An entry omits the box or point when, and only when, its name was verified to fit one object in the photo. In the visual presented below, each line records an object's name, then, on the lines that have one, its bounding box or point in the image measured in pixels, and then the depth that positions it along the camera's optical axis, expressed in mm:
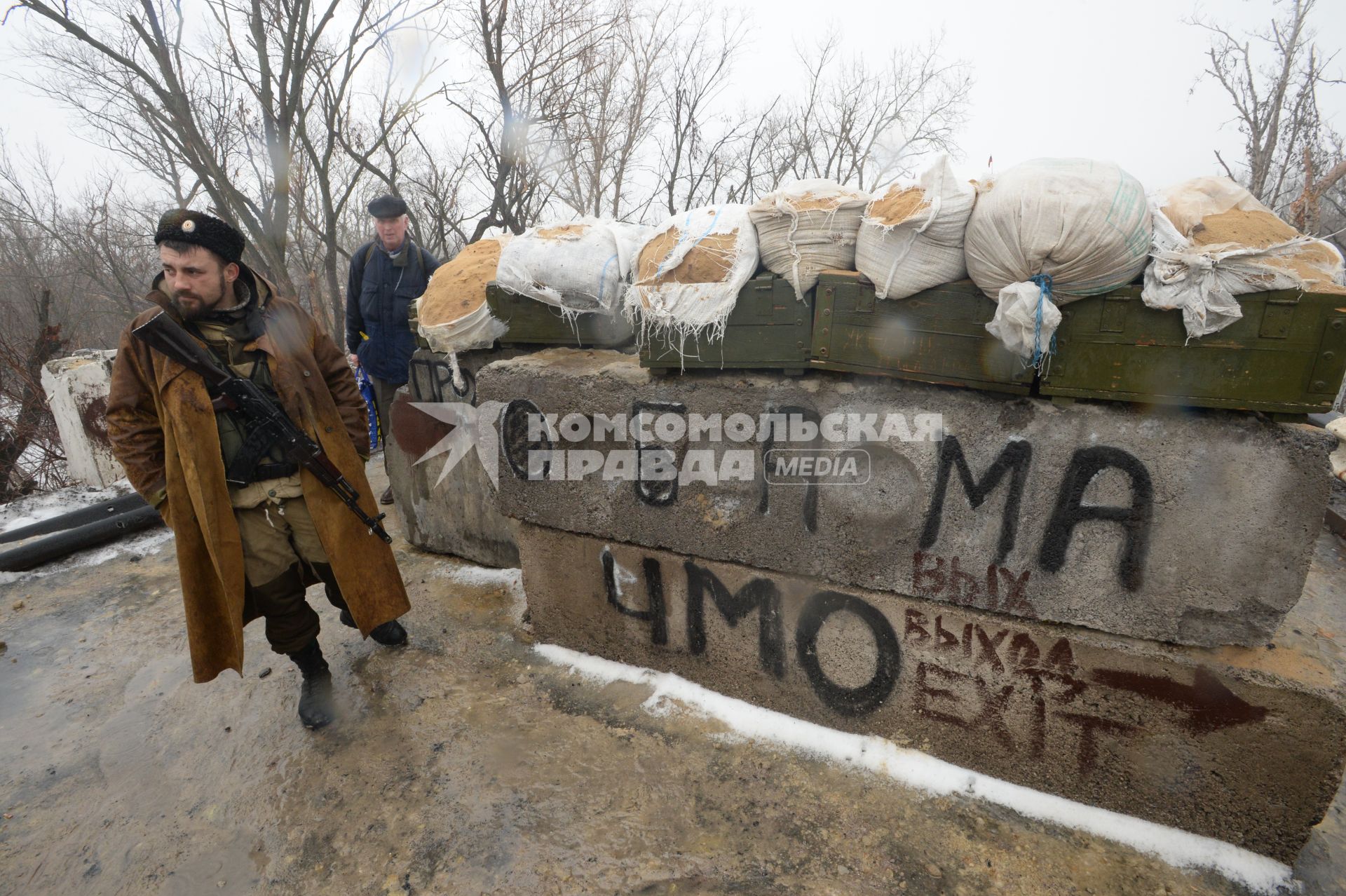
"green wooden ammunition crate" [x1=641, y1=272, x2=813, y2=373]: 2145
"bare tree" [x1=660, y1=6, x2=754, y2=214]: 11852
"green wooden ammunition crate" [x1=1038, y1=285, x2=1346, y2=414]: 1578
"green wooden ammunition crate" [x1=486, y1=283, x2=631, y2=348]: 2869
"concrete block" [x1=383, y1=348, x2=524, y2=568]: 3760
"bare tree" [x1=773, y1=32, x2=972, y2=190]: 14602
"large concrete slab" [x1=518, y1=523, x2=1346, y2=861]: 1838
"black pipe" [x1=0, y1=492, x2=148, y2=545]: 4426
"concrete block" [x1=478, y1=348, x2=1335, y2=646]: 1737
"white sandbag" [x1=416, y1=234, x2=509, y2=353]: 3229
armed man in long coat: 2205
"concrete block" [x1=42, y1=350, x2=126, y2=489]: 5230
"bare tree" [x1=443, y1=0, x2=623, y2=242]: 7742
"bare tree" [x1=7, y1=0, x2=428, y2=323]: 6105
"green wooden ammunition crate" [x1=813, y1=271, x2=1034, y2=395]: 1884
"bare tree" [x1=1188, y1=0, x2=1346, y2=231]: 9273
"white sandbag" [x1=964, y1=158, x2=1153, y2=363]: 1634
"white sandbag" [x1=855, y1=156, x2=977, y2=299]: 1817
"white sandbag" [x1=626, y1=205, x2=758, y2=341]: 2168
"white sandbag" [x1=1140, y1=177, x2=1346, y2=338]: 1577
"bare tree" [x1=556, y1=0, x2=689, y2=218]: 10703
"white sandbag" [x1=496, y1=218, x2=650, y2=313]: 2631
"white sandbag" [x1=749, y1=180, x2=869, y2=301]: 2061
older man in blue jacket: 4027
